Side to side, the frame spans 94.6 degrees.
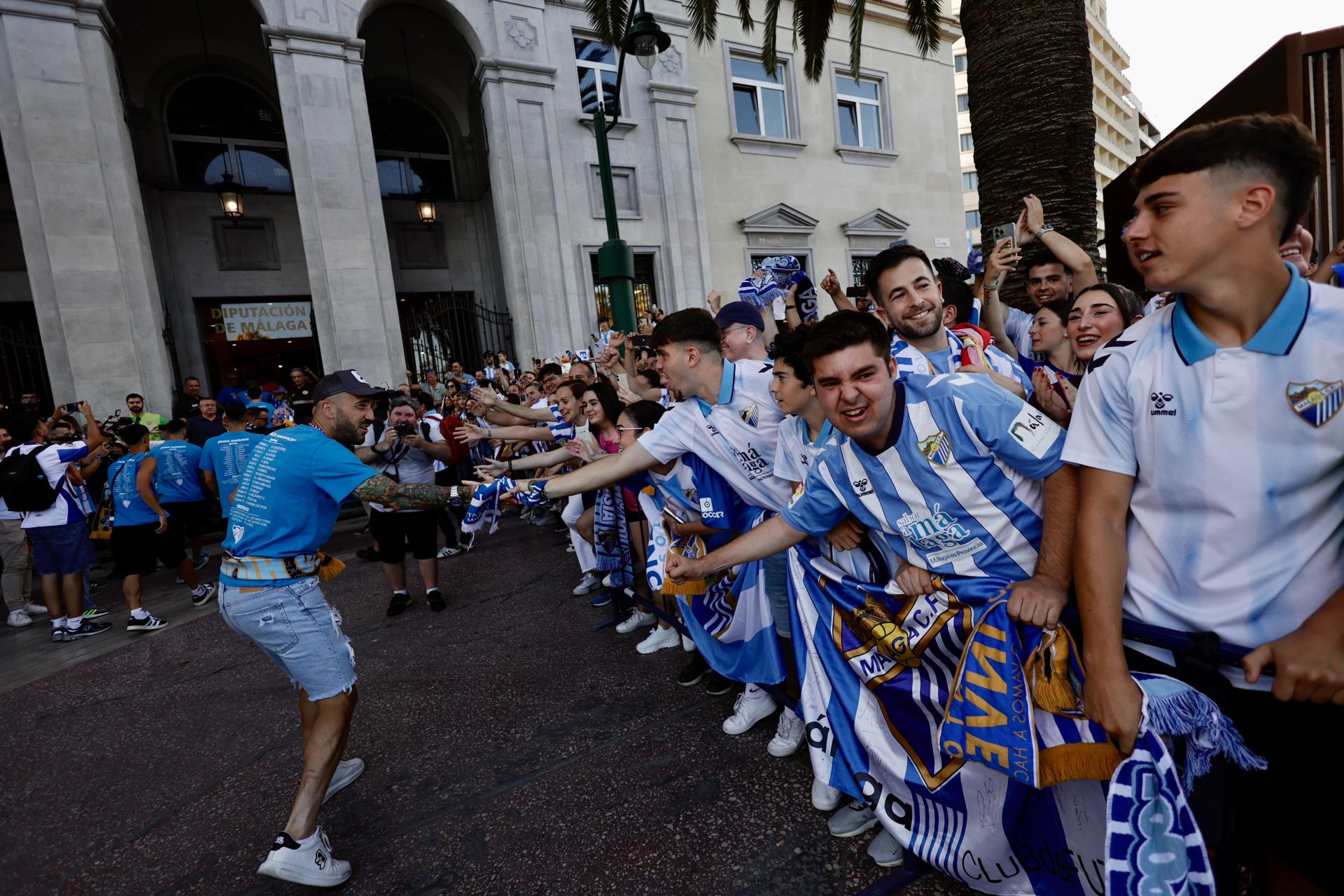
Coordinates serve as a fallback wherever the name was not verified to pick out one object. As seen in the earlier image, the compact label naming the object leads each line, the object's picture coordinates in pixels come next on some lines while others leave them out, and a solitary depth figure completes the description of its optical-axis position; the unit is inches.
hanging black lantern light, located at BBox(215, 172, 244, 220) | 555.8
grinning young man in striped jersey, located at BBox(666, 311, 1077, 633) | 78.2
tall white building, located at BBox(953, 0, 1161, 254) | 2443.4
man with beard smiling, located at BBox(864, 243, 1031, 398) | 119.4
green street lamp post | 318.3
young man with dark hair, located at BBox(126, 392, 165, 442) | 397.6
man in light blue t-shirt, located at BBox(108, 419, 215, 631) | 246.5
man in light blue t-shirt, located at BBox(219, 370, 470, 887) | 111.9
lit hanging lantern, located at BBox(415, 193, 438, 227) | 627.5
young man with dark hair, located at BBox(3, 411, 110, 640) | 239.6
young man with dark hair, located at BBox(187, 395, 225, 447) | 367.6
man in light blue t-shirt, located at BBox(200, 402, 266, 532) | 242.8
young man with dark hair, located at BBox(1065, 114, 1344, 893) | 54.0
